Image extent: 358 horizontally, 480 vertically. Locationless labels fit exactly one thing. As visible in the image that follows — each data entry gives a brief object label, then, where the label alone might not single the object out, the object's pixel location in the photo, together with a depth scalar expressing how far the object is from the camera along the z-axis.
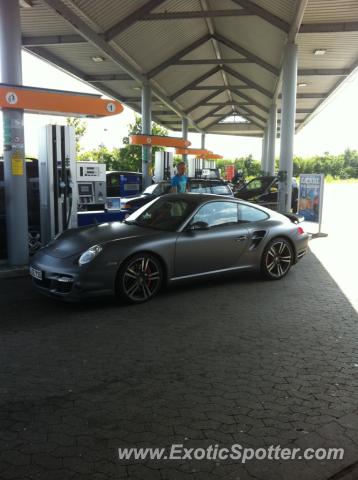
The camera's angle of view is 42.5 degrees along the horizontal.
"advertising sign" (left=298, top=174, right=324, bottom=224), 12.48
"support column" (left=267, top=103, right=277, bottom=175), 26.70
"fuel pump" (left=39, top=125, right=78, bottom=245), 8.71
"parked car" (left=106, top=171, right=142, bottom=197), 18.09
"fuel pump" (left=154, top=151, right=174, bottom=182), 21.38
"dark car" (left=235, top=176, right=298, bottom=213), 15.22
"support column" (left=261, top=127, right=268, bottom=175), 37.10
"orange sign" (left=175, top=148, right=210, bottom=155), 25.59
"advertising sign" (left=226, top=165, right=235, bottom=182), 46.06
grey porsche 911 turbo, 5.70
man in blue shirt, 11.09
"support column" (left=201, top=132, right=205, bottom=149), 40.31
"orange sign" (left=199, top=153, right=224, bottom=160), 34.72
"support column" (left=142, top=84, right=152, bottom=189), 18.66
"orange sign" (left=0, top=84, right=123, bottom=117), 7.49
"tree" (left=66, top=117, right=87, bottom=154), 42.75
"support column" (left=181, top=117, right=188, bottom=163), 30.08
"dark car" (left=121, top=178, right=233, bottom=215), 13.70
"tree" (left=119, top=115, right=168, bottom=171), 40.50
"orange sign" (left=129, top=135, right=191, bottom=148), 17.38
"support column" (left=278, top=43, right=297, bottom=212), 13.43
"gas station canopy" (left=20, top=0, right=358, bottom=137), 12.41
